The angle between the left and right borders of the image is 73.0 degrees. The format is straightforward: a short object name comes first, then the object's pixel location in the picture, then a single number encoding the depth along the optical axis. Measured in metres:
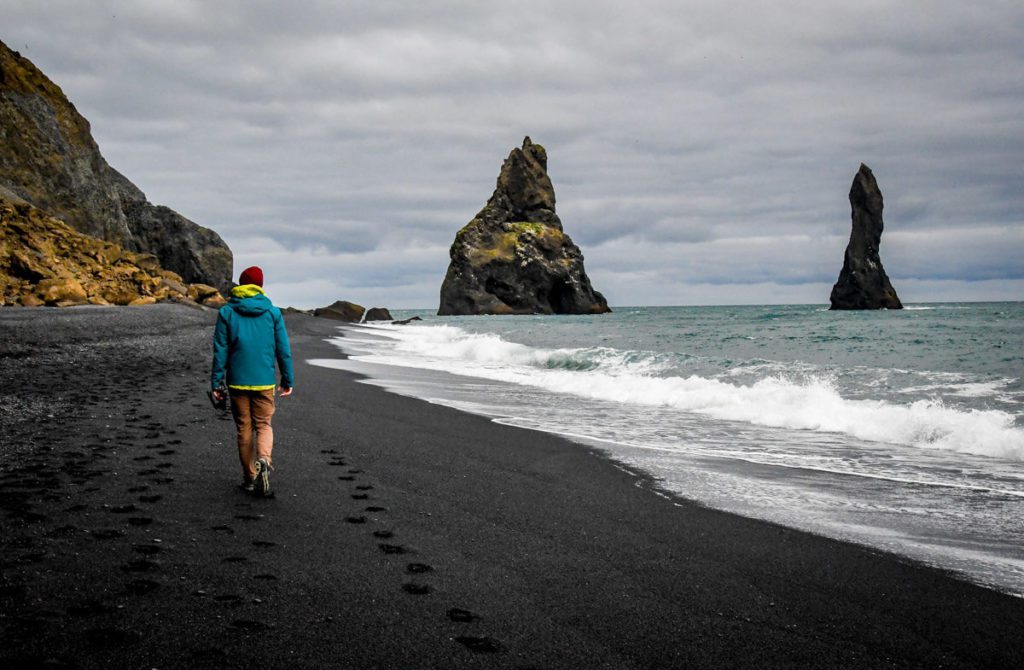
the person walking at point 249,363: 6.18
